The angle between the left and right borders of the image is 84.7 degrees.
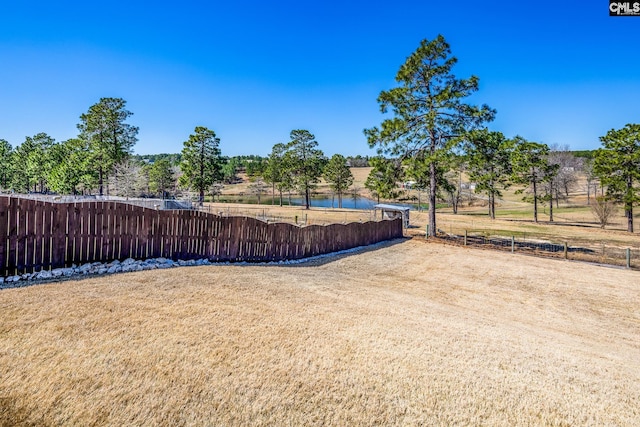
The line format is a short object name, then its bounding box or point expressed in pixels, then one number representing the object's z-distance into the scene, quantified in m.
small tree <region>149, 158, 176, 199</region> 71.88
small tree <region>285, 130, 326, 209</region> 53.25
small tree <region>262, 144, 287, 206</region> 55.54
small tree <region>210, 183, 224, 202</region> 63.19
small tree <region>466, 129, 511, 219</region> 20.16
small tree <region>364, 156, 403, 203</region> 23.11
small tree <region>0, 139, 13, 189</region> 62.72
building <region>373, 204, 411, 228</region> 30.26
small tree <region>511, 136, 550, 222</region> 40.22
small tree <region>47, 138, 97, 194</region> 45.25
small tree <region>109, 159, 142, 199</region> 49.41
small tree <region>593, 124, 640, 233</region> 33.31
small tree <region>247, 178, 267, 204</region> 77.56
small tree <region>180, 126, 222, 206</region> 45.16
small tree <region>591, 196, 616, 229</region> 35.84
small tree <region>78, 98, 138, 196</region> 44.38
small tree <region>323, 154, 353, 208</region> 58.13
